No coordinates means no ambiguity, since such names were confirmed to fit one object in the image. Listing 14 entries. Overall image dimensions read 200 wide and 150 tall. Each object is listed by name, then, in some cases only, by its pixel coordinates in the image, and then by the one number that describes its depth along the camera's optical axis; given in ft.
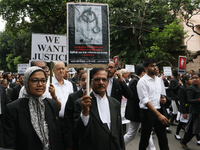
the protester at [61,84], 13.01
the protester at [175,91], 26.17
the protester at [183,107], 19.89
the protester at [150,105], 14.05
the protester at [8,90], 23.64
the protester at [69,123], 10.84
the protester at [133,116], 15.67
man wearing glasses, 7.92
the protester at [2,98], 15.99
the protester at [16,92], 23.06
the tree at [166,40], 66.74
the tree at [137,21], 72.54
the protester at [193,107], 18.12
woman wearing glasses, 7.73
